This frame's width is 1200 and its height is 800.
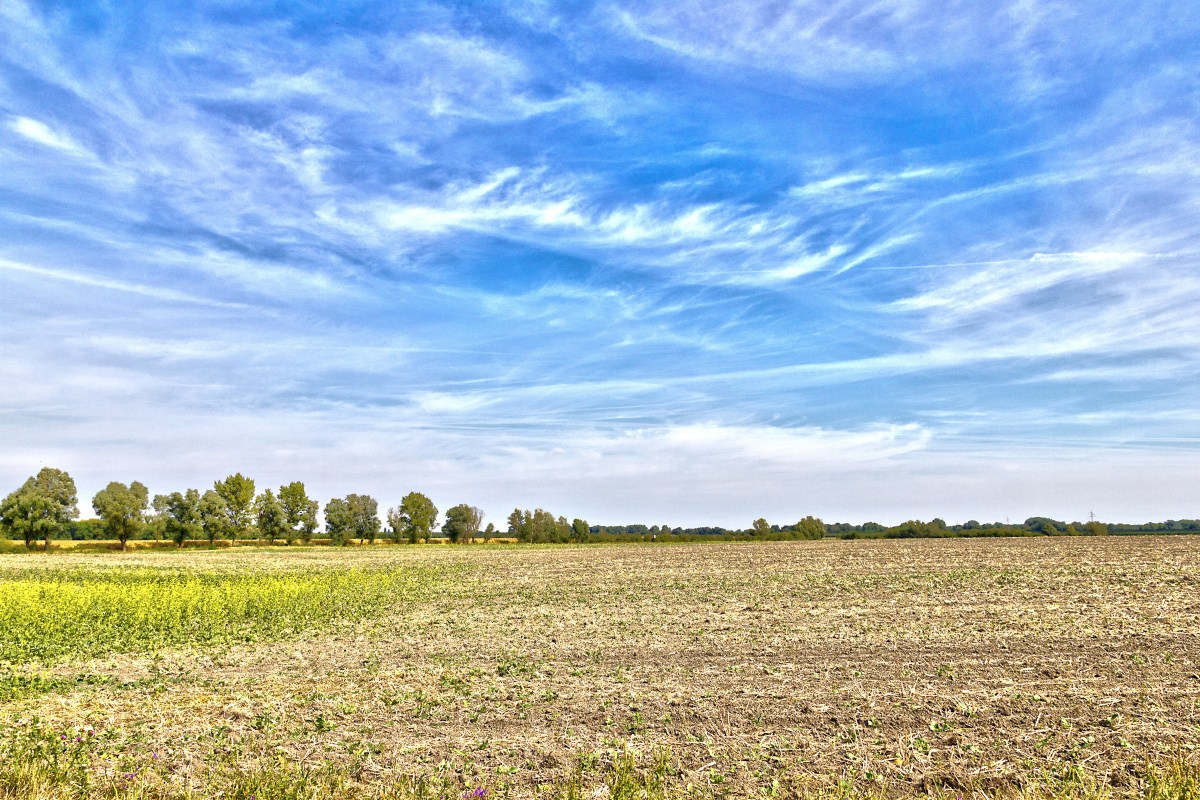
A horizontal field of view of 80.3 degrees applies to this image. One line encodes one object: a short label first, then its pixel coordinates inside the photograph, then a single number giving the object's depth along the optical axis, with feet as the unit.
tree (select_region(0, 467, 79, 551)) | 310.45
